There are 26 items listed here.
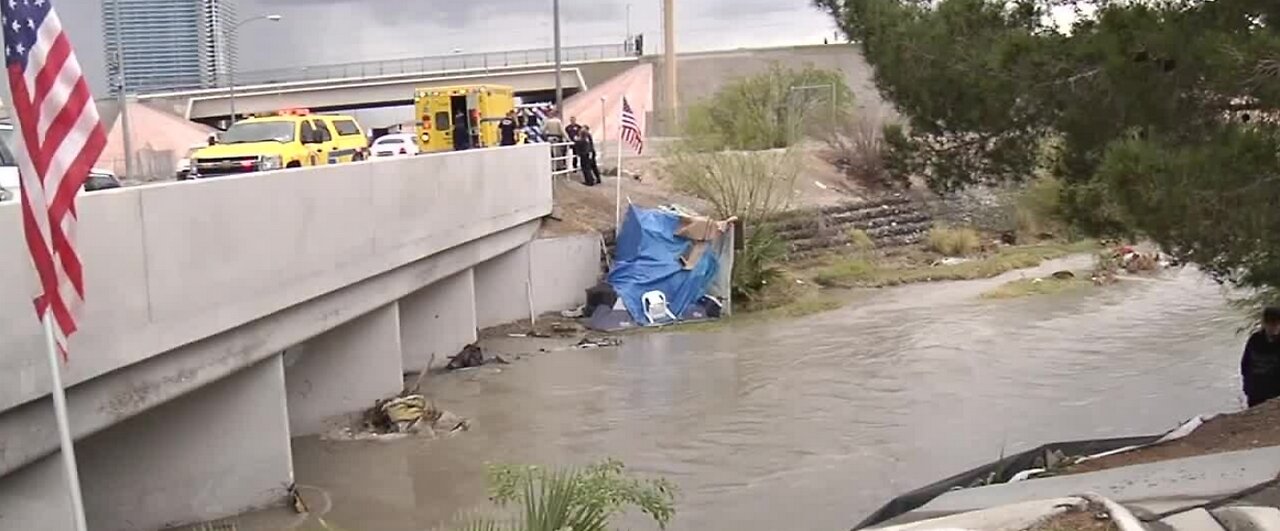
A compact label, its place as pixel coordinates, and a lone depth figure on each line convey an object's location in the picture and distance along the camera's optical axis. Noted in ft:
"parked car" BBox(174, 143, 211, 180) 84.53
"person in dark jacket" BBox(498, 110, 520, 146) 111.04
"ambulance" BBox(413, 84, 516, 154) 114.52
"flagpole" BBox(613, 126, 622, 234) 85.93
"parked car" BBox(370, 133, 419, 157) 132.87
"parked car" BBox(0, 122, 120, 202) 38.04
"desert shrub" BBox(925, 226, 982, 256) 112.68
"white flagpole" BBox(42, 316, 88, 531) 20.68
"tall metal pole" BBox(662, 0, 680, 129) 210.59
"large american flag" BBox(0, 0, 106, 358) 20.08
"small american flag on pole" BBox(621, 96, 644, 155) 88.94
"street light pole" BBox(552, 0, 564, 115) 128.90
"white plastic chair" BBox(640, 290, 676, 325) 79.51
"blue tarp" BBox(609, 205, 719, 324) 81.00
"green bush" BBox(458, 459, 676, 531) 20.52
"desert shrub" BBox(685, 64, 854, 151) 144.56
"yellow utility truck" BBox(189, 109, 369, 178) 81.20
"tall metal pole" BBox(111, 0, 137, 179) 104.27
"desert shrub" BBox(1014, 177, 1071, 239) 33.13
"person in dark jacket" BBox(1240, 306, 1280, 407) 31.94
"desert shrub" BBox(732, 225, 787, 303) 84.99
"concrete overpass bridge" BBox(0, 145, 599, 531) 28.50
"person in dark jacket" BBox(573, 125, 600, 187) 99.96
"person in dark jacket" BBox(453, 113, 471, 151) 111.75
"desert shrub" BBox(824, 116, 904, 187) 129.90
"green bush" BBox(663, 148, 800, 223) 94.53
